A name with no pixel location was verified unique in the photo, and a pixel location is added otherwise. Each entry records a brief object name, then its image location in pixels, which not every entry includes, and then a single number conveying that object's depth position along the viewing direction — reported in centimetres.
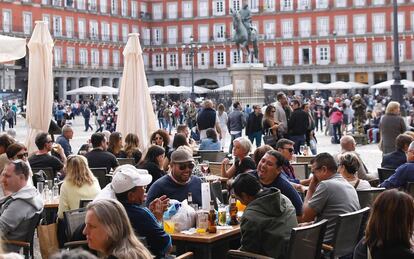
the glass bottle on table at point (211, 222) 590
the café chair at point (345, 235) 572
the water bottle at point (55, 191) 789
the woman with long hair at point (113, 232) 368
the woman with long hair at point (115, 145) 1045
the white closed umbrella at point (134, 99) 1305
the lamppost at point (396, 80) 1967
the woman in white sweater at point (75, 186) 693
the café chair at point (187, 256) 458
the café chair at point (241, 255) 514
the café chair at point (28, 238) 601
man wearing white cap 518
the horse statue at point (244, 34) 3189
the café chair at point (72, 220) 589
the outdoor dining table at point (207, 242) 574
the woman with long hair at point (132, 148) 1026
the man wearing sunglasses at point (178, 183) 664
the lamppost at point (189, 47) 6378
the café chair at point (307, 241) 497
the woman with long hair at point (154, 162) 800
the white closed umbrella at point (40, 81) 1205
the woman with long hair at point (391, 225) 412
